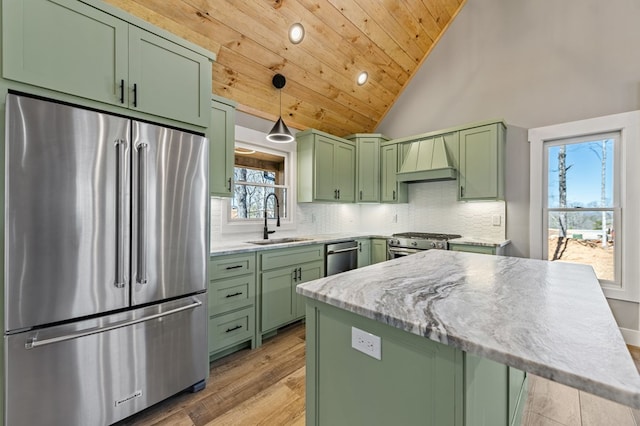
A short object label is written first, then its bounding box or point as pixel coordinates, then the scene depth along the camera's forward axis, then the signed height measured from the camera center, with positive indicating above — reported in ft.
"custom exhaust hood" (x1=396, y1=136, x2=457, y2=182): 11.52 +2.11
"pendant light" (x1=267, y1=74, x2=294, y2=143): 9.12 +2.71
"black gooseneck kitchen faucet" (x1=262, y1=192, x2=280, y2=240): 11.22 -0.11
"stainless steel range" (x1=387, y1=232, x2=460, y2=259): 10.80 -1.26
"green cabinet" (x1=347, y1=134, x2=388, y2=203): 14.07 +2.24
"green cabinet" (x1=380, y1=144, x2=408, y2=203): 13.51 +1.80
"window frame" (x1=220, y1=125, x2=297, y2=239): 10.35 +1.13
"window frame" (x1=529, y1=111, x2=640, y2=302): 8.96 +0.78
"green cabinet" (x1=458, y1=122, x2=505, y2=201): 10.65 +1.93
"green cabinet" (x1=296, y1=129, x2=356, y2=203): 12.43 +2.10
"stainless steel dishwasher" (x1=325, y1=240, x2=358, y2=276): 11.31 -1.89
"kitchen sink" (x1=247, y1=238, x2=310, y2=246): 10.11 -1.13
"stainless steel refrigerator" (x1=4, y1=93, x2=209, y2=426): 4.43 -0.92
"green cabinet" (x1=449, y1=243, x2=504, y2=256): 9.93 -1.36
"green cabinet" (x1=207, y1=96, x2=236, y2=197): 8.34 +2.08
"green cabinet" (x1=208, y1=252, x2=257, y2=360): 7.67 -2.64
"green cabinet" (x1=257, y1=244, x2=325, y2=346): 8.91 -2.41
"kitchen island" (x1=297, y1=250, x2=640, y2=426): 2.23 -1.15
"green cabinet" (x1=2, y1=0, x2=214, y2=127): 4.47 +2.89
